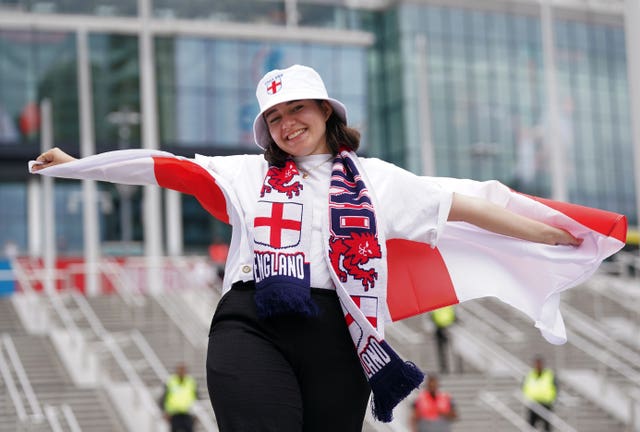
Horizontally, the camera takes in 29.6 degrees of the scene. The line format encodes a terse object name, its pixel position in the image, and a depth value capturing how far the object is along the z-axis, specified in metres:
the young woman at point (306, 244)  3.49
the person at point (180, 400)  14.67
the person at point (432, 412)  15.20
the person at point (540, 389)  16.17
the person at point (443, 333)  19.33
